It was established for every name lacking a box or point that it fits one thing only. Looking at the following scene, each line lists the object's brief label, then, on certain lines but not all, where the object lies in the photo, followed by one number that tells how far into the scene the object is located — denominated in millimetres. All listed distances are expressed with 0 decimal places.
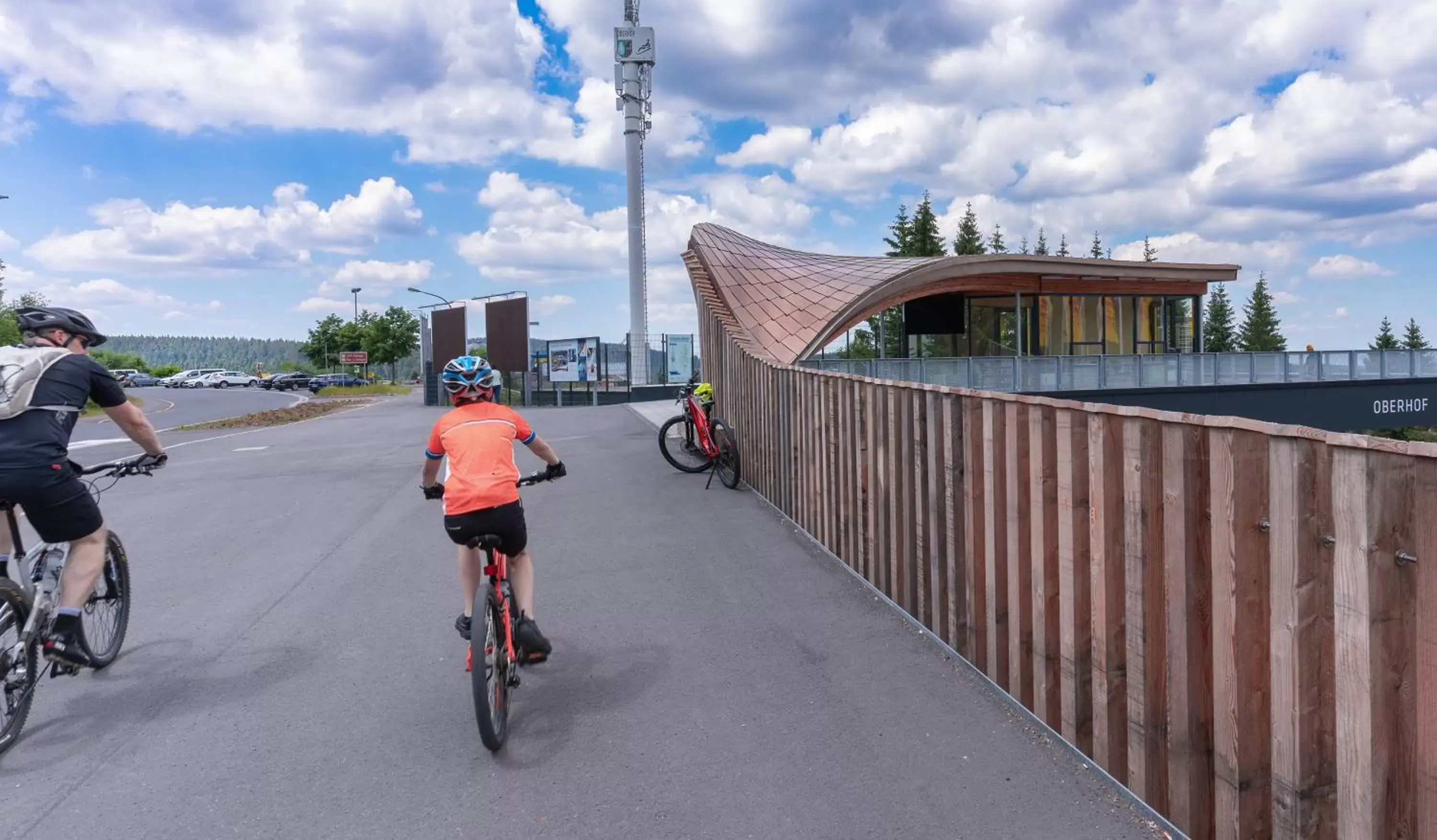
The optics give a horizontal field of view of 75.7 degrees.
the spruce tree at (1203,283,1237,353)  88250
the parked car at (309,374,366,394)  72312
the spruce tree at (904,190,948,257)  64750
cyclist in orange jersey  4305
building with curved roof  25922
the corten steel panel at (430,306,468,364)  42156
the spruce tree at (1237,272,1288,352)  87938
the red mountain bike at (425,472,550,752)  3746
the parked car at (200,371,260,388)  84125
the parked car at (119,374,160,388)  78400
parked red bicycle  11273
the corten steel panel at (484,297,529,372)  37781
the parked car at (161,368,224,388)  84125
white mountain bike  4035
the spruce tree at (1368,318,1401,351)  87312
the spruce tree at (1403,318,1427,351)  87938
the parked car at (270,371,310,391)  75375
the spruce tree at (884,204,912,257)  66688
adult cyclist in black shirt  4121
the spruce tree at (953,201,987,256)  70000
